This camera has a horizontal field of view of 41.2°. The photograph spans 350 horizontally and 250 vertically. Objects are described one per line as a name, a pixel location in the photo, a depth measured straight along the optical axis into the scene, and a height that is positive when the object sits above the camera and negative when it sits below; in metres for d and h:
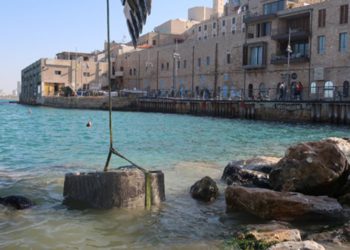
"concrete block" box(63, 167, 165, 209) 8.34 -1.71
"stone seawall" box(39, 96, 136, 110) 73.69 -1.33
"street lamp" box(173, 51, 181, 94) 74.38 +5.13
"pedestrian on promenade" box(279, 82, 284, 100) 46.67 +0.42
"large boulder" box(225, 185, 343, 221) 8.14 -1.94
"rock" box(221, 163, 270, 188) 10.73 -1.97
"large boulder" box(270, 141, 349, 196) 9.38 -1.53
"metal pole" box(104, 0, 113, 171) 7.97 +0.50
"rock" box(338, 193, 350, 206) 9.02 -2.00
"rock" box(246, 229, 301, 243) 6.54 -1.99
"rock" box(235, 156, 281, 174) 11.88 -1.80
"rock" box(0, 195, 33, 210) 8.89 -2.09
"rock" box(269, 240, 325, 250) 5.81 -1.89
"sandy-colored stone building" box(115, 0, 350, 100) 46.41 +4.84
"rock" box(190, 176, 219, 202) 9.93 -2.05
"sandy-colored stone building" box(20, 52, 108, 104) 90.06 +3.68
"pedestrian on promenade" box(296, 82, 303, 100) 44.42 +0.60
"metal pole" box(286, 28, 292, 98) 48.22 +3.54
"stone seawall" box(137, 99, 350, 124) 38.84 -1.38
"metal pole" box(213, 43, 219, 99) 65.44 +3.79
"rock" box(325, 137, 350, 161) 16.92 -1.80
